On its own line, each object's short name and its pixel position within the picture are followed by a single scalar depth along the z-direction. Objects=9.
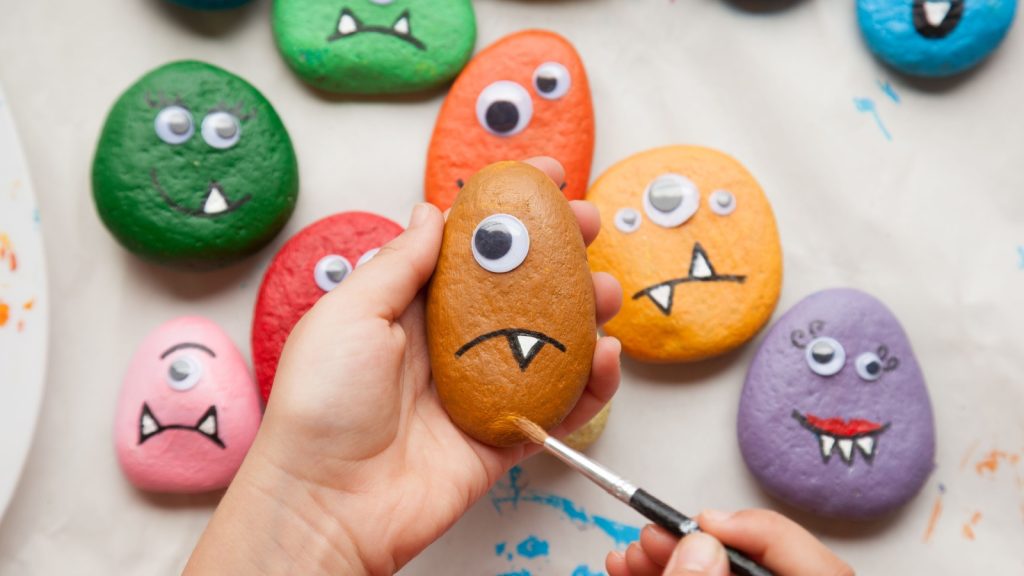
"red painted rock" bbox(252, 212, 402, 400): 0.35
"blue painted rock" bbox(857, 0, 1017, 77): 0.36
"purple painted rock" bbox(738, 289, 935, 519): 0.34
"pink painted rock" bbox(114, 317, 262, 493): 0.35
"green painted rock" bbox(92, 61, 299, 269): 0.35
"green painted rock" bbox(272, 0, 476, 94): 0.36
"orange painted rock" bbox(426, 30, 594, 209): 0.36
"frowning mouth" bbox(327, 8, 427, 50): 0.36
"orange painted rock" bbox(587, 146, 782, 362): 0.35
